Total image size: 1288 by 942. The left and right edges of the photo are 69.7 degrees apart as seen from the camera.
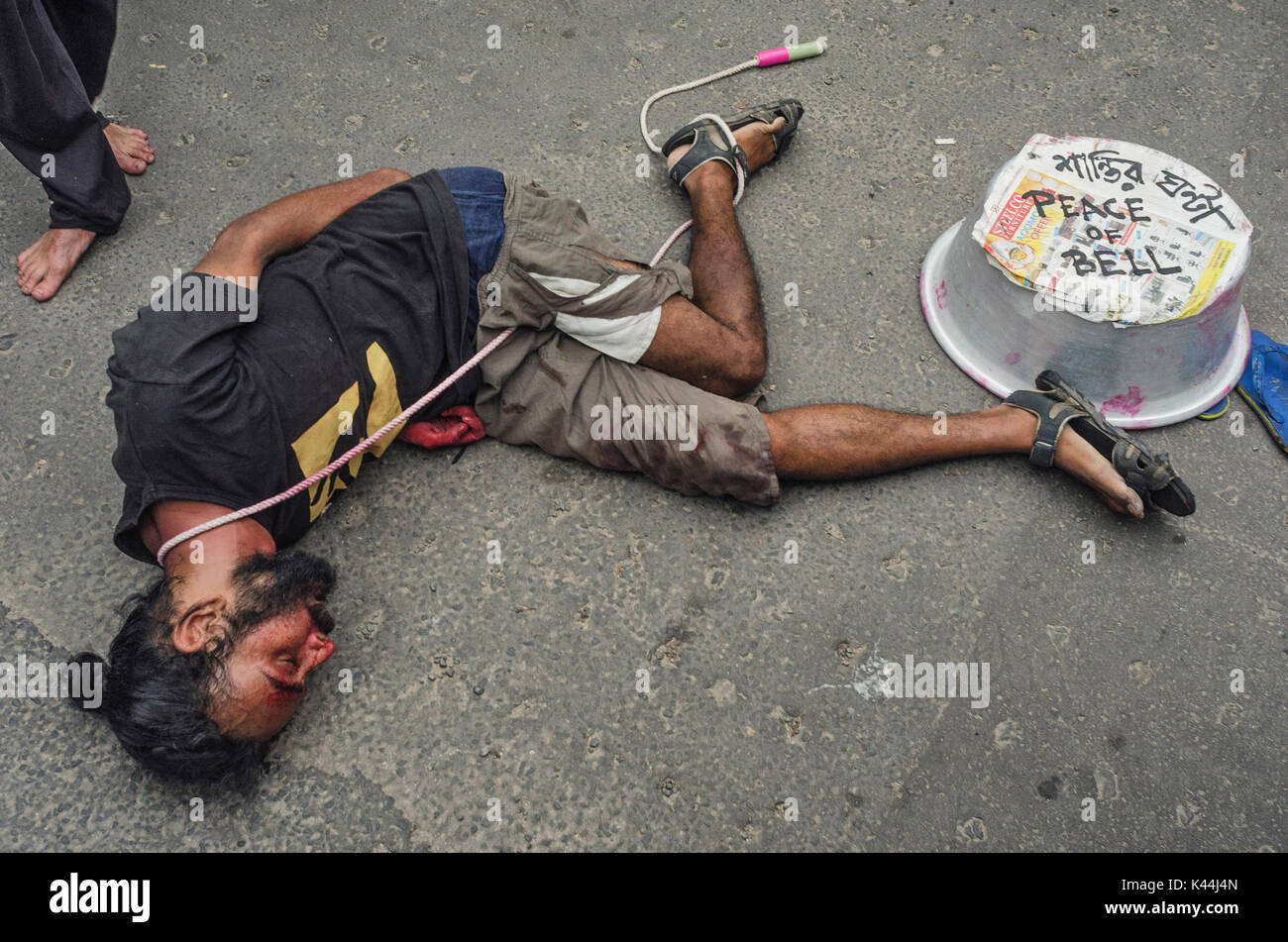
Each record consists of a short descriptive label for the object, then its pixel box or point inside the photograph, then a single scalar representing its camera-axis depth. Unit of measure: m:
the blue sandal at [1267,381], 2.21
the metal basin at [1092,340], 2.03
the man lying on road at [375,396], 1.67
